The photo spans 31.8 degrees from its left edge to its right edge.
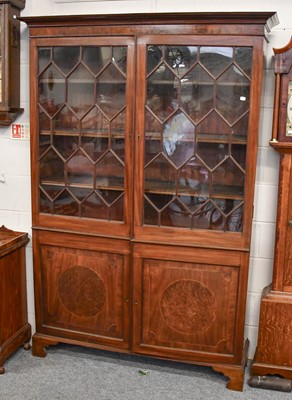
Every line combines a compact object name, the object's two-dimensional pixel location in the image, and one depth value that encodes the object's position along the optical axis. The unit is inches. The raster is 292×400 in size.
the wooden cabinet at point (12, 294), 122.6
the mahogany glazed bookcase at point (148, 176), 108.0
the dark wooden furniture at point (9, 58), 119.6
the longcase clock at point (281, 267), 108.3
